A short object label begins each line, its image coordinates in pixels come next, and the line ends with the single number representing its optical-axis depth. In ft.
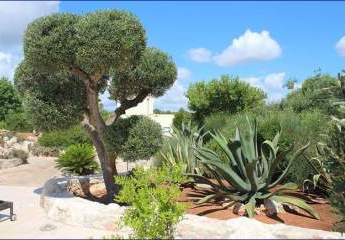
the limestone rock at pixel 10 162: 66.18
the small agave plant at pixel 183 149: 38.78
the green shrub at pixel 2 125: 110.39
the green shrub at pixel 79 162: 46.42
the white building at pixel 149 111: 112.52
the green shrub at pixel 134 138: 32.50
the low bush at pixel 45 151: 81.56
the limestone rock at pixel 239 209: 27.86
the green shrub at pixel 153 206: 20.02
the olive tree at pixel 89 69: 29.76
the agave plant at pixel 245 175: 28.76
